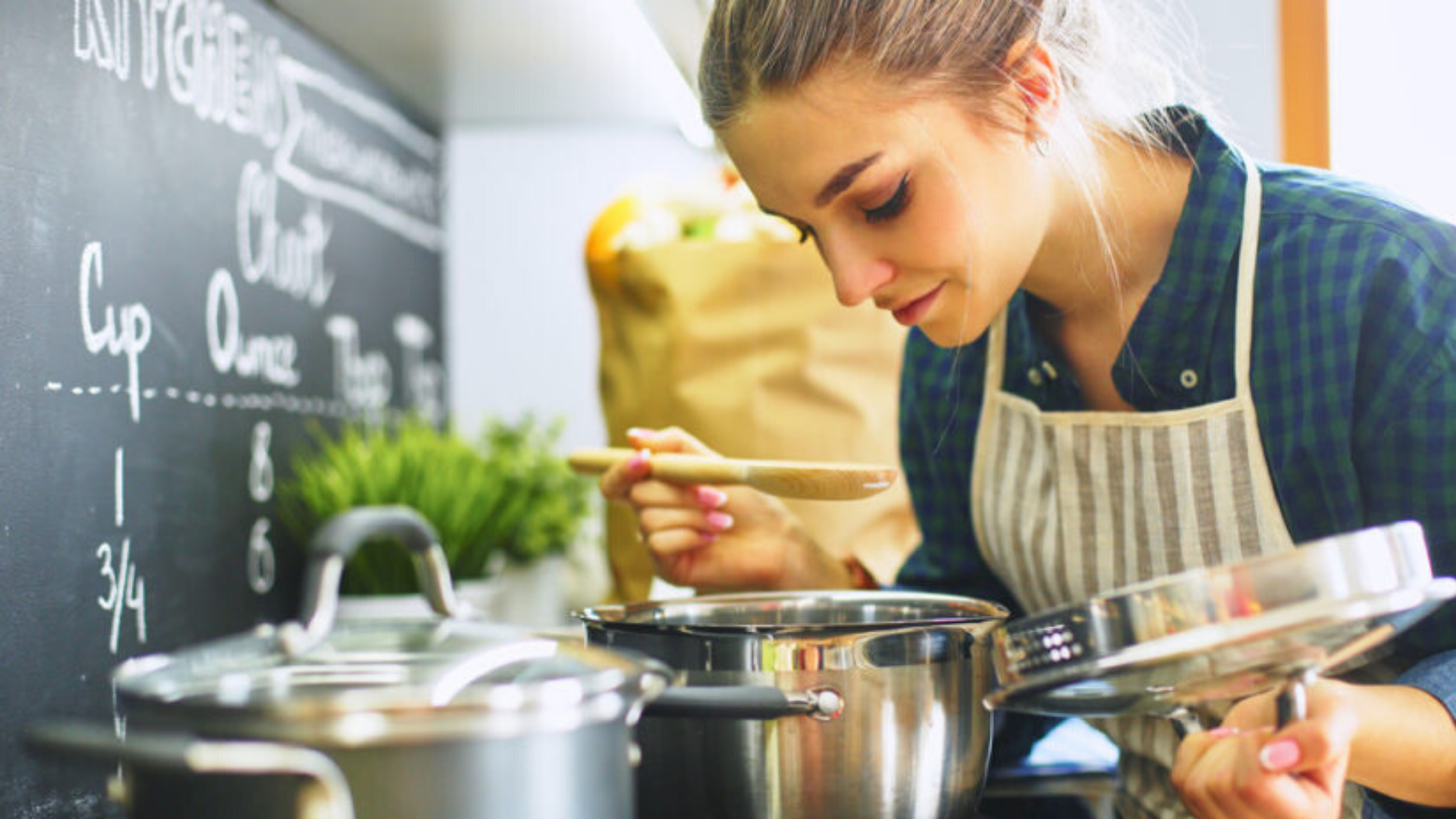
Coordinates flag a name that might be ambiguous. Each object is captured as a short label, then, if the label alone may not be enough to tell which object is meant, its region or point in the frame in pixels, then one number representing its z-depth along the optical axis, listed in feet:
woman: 2.49
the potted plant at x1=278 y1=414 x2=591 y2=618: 4.48
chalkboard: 2.91
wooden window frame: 4.13
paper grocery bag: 4.55
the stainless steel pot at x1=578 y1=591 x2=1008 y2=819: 2.18
